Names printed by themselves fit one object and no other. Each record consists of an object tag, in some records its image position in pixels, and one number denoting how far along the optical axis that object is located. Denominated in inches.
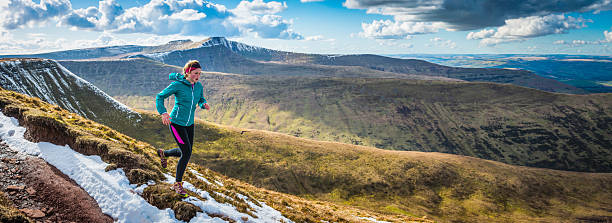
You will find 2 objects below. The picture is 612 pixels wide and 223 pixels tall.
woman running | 386.0
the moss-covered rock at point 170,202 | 388.2
